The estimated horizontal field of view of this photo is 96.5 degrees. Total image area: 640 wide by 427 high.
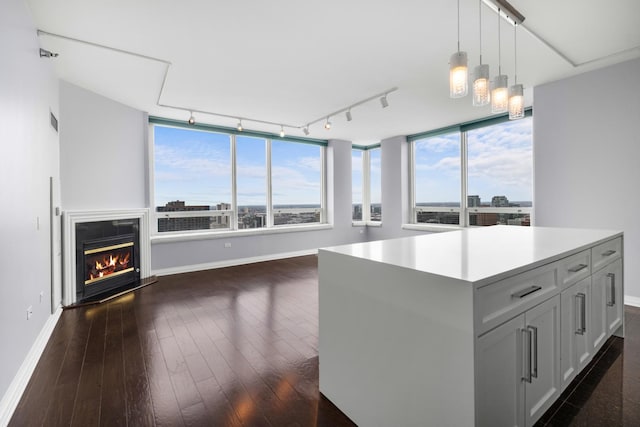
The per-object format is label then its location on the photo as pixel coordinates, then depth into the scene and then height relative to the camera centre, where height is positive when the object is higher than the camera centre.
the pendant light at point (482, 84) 1.92 +0.87
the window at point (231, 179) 5.16 +0.72
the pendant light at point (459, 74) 1.84 +0.91
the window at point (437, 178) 5.91 +0.74
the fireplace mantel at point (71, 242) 3.40 -0.31
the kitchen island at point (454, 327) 1.07 -0.52
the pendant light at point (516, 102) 2.16 +0.84
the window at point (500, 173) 4.79 +0.70
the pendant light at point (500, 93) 2.04 +0.86
